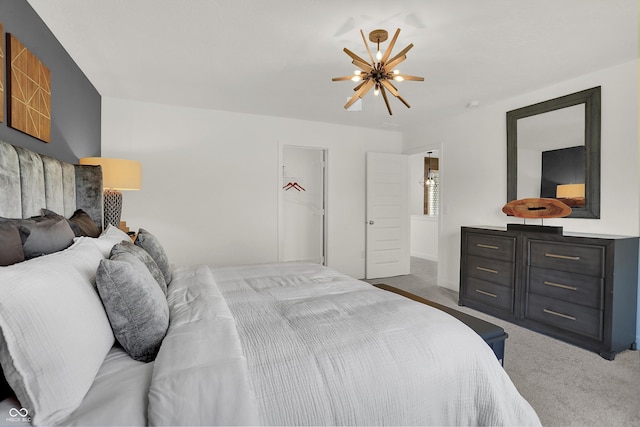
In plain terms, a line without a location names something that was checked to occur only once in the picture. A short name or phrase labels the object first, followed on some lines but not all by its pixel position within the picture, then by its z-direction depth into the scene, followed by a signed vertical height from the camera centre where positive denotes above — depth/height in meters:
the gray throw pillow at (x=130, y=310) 1.13 -0.37
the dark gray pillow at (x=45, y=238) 1.38 -0.14
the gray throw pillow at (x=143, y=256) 1.52 -0.25
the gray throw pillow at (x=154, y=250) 2.00 -0.27
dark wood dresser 2.58 -0.67
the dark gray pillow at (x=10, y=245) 1.15 -0.15
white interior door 5.22 -0.12
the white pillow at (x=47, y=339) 0.80 -0.36
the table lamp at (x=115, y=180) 2.82 +0.24
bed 0.85 -0.50
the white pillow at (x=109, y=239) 1.60 -0.19
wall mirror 3.05 +0.62
